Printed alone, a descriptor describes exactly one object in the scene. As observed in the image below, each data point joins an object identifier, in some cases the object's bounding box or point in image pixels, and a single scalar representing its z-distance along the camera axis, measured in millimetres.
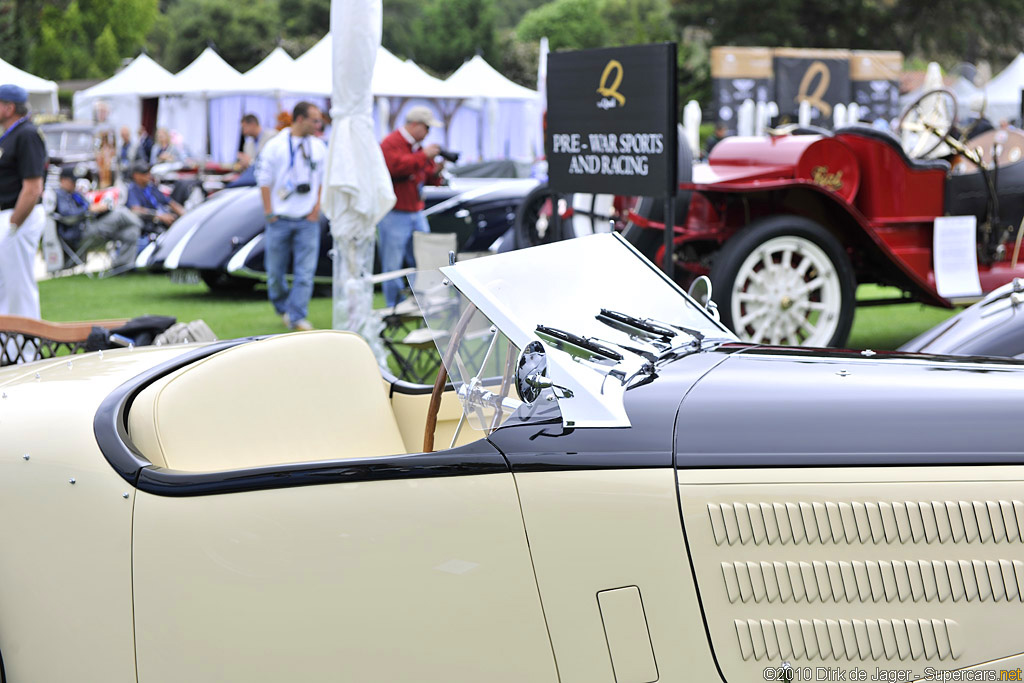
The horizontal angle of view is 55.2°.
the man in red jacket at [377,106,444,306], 8211
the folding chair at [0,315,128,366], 4590
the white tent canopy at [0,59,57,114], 9422
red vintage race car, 6559
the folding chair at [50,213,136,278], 11367
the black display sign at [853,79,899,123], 27141
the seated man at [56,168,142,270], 11352
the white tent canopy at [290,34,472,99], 19156
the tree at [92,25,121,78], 63562
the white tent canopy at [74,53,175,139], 22094
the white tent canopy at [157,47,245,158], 21152
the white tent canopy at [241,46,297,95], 19141
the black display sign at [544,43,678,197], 5453
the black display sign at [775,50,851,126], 26438
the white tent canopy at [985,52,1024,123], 29906
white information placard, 7324
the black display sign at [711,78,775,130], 25781
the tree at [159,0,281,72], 62294
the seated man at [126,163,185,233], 12320
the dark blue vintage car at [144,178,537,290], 9523
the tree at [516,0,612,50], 71375
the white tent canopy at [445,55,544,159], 21866
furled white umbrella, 6336
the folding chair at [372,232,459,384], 5883
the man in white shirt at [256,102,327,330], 8117
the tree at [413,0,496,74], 62469
